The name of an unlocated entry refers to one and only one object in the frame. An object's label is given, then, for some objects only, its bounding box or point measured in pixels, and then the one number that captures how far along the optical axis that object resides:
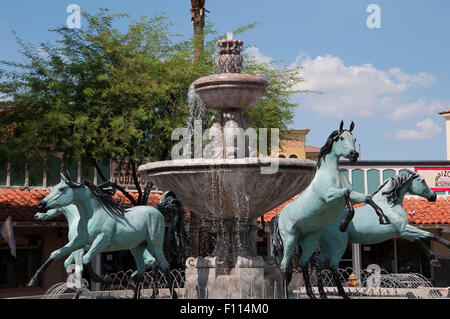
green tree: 18.94
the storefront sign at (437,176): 25.62
